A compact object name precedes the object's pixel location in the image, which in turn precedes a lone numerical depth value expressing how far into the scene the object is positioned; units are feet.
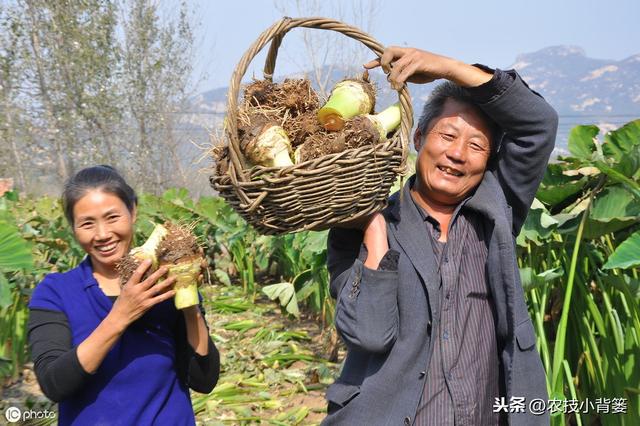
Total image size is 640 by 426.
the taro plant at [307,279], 13.67
